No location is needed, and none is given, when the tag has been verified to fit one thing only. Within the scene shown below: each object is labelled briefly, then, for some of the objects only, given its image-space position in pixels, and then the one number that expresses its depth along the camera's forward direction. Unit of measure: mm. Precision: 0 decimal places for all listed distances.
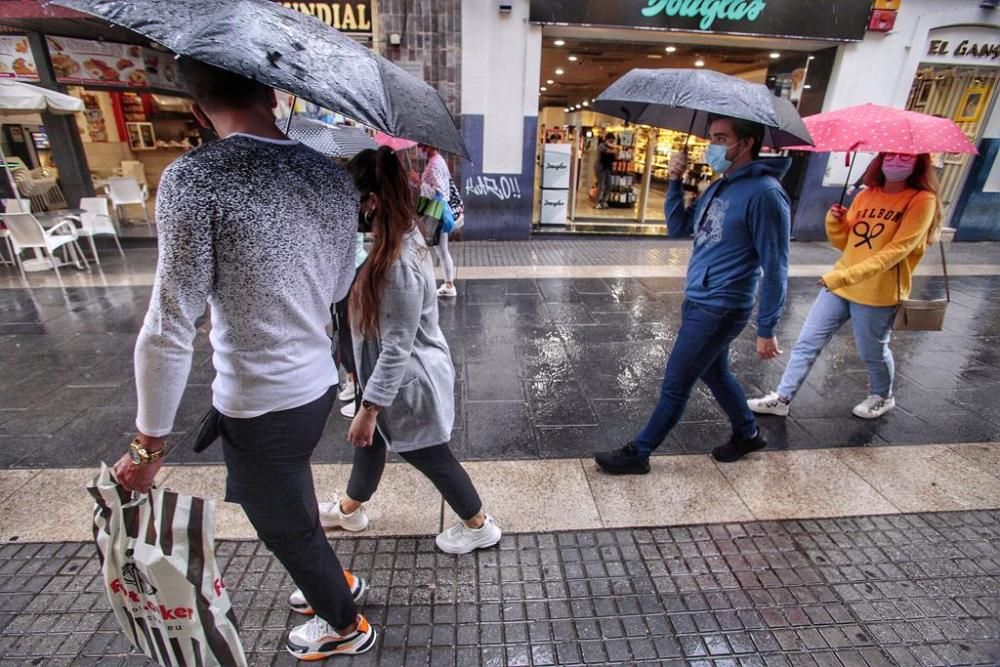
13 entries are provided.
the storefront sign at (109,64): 8289
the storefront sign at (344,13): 8094
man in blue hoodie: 2471
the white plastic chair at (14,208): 6969
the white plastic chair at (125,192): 9352
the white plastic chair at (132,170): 11789
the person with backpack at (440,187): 5324
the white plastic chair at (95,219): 7238
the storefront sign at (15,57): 8086
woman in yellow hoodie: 3055
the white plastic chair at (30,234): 6410
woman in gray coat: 1647
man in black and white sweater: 1233
